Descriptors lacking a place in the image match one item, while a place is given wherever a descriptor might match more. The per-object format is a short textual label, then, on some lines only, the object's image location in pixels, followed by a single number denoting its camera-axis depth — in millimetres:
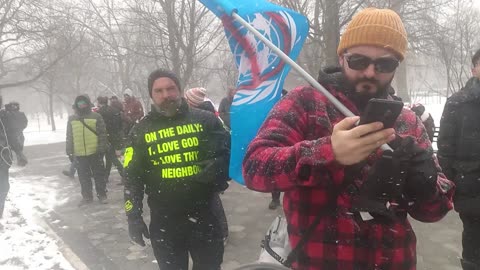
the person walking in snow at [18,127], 6293
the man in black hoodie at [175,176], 2875
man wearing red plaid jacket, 1294
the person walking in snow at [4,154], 5973
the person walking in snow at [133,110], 9047
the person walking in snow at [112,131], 8242
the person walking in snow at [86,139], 6855
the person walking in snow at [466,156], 3049
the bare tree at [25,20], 9680
